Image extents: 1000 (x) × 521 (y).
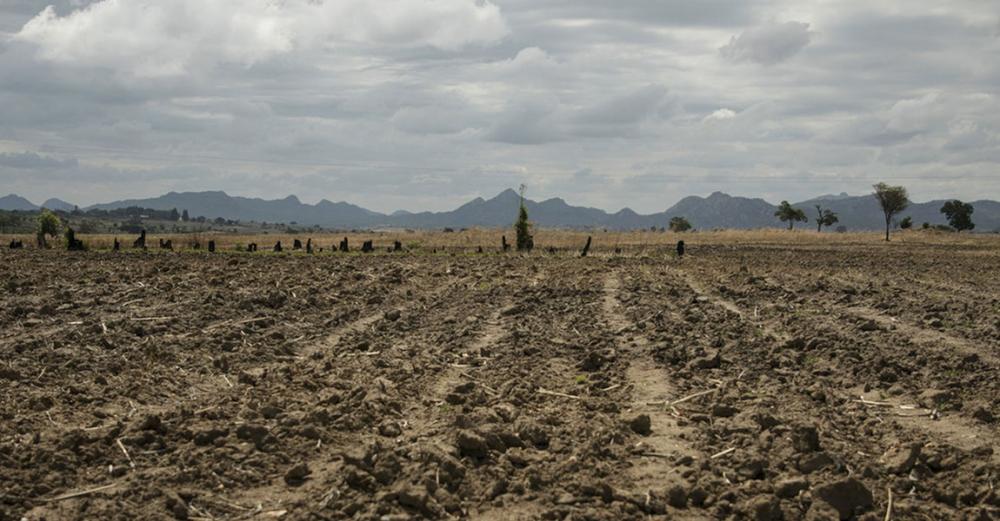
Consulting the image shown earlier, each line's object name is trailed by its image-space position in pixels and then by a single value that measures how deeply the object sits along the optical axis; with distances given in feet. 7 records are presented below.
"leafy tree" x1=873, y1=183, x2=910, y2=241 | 255.29
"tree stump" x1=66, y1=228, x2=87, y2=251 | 132.67
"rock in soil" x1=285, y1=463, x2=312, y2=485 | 22.31
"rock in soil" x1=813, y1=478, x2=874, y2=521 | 20.92
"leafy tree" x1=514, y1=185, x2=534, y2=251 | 143.13
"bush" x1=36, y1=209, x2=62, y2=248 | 183.84
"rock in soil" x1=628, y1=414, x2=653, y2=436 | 26.91
